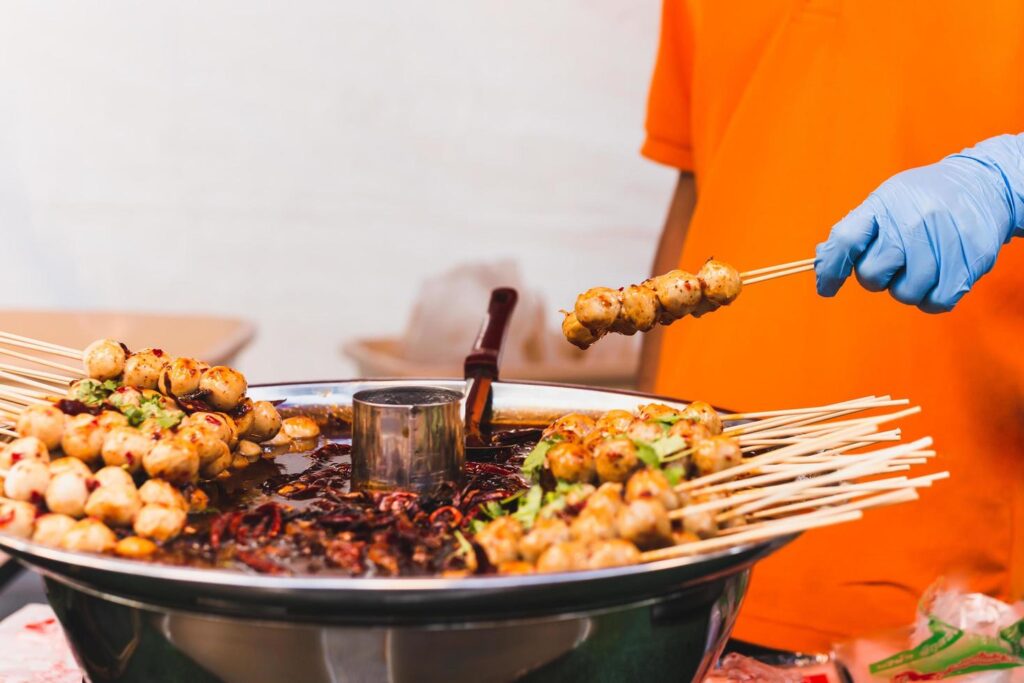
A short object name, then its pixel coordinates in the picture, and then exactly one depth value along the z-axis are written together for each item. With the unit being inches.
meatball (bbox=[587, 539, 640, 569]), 48.1
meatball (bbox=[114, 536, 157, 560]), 49.5
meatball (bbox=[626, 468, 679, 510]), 49.8
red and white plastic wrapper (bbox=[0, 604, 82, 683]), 57.4
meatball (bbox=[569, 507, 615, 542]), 49.3
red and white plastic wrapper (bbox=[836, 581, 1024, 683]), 56.7
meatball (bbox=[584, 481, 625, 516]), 49.8
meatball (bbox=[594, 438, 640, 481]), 51.8
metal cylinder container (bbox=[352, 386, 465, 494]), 54.1
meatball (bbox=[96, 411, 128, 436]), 53.7
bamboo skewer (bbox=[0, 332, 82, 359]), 56.8
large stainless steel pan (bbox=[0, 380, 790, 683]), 45.5
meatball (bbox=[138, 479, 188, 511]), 51.4
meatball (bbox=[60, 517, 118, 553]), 49.4
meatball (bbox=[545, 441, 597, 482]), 52.5
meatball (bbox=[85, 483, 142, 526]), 51.0
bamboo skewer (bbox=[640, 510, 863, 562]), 47.9
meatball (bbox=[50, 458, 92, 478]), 51.8
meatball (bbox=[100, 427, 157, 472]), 52.8
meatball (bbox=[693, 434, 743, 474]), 51.9
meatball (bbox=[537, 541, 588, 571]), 48.6
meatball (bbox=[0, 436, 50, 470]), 52.1
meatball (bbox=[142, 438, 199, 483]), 52.4
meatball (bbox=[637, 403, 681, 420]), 55.1
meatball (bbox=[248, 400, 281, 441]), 57.8
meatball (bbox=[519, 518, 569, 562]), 49.4
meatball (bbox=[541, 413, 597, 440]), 56.2
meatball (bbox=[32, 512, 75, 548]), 49.8
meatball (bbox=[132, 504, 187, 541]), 50.5
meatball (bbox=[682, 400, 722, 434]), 55.5
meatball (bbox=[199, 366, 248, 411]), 57.1
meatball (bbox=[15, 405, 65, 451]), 53.2
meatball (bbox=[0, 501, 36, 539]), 50.0
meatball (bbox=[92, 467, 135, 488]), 51.7
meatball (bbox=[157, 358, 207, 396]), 57.0
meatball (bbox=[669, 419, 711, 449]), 52.6
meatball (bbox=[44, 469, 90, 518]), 51.1
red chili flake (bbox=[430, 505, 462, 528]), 51.5
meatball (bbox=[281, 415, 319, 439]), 60.0
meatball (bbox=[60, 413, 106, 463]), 53.4
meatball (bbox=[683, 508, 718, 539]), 49.8
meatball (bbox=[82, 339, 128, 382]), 57.2
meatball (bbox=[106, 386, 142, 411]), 55.6
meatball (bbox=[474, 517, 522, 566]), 49.4
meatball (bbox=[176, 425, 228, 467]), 53.8
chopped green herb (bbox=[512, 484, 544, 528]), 50.8
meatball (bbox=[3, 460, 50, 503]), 51.3
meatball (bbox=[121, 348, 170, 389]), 57.3
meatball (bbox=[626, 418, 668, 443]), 53.2
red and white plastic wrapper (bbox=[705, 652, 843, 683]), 57.6
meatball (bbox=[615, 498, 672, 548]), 49.2
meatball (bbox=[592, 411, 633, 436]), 55.5
